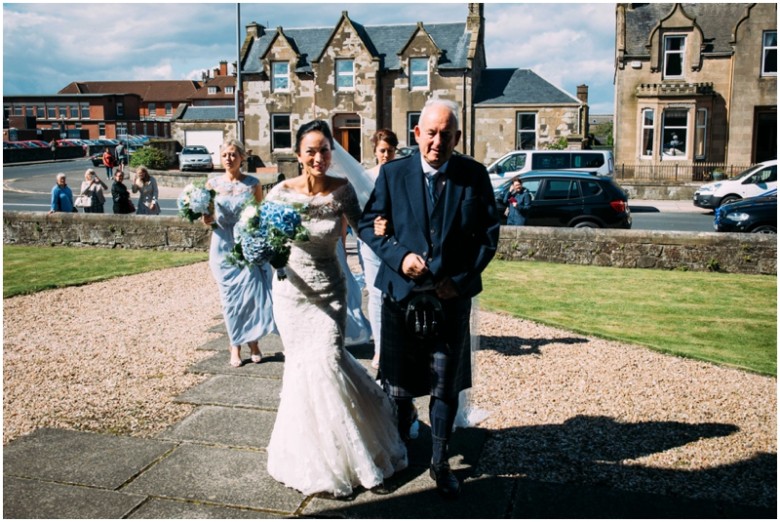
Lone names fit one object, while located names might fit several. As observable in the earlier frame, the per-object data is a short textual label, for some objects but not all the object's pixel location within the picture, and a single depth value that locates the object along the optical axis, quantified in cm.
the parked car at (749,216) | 1523
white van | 2638
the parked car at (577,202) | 1528
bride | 449
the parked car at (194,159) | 3988
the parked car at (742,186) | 2480
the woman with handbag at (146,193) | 1633
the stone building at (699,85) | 3406
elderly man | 435
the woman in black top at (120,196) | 1639
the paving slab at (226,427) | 532
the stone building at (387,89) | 3891
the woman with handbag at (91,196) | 1791
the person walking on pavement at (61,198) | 1727
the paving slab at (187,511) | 420
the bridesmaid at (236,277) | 730
